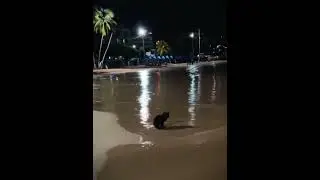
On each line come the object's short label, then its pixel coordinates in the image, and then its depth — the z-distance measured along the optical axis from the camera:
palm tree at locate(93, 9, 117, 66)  76.25
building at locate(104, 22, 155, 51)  112.58
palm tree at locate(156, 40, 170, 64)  114.94
